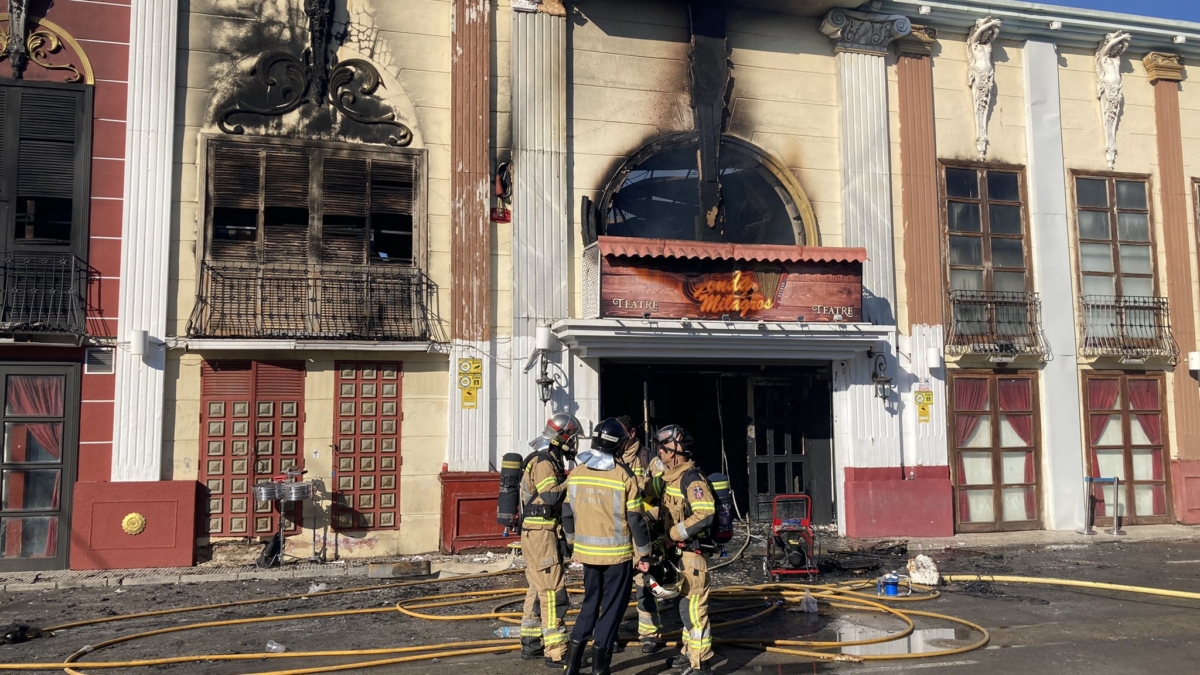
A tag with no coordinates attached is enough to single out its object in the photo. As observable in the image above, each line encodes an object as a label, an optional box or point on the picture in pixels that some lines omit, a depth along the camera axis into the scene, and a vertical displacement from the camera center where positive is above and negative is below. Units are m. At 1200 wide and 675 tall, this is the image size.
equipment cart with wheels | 11.35 -1.42
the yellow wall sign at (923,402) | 15.80 +0.53
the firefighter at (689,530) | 7.30 -0.76
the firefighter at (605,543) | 7.20 -0.83
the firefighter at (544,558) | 7.77 -1.04
